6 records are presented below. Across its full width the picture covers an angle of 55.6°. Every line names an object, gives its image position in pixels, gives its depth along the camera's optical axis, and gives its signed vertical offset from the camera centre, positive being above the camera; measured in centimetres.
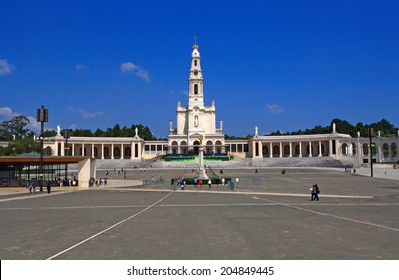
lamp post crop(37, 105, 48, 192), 3872 +517
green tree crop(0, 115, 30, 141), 12648 +1312
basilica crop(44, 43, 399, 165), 11544 +698
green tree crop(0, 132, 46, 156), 8188 +422
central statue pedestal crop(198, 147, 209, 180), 4939 -70
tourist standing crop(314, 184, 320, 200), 2668 -198
